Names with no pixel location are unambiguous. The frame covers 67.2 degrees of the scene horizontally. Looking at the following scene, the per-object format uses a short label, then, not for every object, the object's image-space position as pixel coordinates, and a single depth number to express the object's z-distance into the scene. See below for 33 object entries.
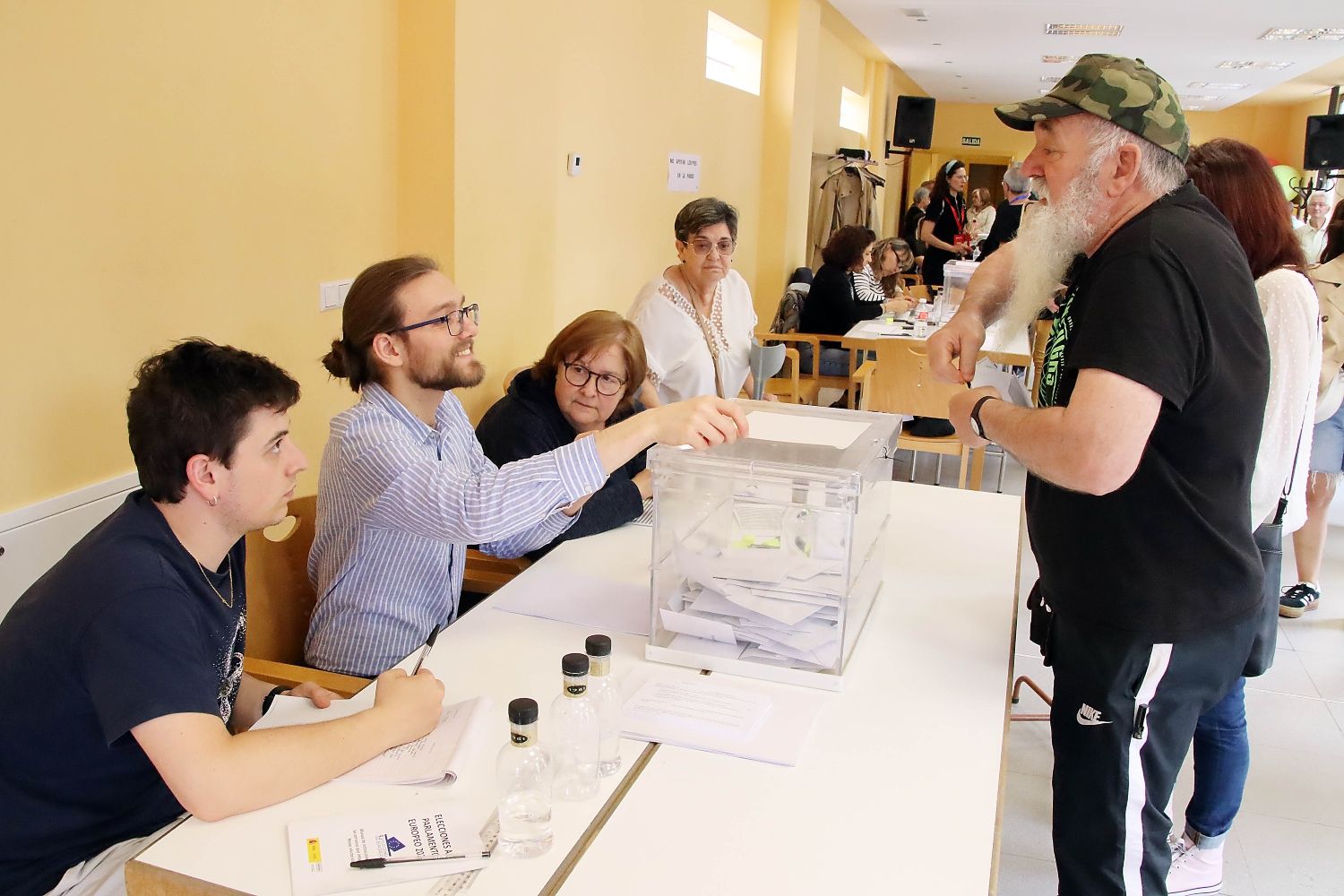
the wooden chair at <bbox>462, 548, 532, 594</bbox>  2.36
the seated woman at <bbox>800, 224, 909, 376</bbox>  6.18
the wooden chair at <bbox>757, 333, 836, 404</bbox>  5.44
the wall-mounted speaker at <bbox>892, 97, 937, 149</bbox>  12.66
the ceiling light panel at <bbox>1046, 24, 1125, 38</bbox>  9.50
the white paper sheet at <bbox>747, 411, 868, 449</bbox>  1.79
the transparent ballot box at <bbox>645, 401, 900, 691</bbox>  1.58
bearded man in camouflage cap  1.49
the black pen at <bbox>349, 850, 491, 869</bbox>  1.13
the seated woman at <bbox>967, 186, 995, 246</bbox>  12.73
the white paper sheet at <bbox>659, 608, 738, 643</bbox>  1.64
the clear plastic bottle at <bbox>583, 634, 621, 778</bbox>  1.34
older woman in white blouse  3.80
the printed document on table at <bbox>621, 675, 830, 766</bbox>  1.41
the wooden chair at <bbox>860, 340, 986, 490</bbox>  4.75
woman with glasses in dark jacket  2.63
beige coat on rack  9.55
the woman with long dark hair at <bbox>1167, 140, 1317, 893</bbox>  1.98
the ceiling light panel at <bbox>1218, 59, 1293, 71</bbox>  11.46
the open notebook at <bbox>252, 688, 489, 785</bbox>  1.31
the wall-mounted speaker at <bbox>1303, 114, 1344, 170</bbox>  10.71
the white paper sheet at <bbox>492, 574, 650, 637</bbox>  1.82
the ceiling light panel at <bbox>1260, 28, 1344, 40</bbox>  9.19
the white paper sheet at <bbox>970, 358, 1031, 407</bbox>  1.83
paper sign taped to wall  5.84
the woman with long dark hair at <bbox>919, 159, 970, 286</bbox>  10.52
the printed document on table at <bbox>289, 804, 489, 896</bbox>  1.11
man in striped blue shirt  1.67
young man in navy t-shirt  1.23
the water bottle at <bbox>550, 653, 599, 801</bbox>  1.29
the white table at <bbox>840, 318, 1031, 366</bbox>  4.91
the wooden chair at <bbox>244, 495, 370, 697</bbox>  1.96
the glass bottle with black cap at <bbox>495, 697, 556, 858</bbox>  1.17
